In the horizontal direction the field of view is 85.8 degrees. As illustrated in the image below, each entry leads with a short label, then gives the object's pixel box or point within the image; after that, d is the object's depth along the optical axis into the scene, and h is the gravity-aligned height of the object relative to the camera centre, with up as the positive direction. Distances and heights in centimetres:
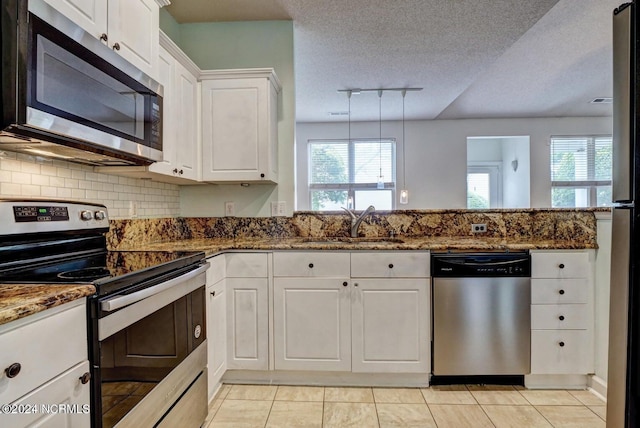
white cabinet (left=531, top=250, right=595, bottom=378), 204 -60
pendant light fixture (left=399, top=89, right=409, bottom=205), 589 +68
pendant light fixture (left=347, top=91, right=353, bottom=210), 582 +31
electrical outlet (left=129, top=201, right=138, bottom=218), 210 +1
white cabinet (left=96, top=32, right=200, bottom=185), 193 +55
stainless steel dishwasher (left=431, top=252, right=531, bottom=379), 202 -58
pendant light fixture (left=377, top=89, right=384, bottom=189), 563 +100
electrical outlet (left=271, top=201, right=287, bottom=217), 268 +2
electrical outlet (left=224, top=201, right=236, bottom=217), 270 +1
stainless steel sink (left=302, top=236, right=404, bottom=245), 245 -22
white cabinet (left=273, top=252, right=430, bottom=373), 206 -64
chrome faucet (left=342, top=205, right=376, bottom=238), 258 -8
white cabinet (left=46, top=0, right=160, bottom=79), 130 +80
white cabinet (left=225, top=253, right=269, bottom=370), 212 -62
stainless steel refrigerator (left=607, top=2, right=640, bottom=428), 102 -4
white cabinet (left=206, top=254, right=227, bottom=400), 186 -64
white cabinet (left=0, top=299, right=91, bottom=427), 73 -37
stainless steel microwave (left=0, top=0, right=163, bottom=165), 96 +40
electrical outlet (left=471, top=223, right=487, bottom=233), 256 -14
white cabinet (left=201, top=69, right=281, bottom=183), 241 +60
